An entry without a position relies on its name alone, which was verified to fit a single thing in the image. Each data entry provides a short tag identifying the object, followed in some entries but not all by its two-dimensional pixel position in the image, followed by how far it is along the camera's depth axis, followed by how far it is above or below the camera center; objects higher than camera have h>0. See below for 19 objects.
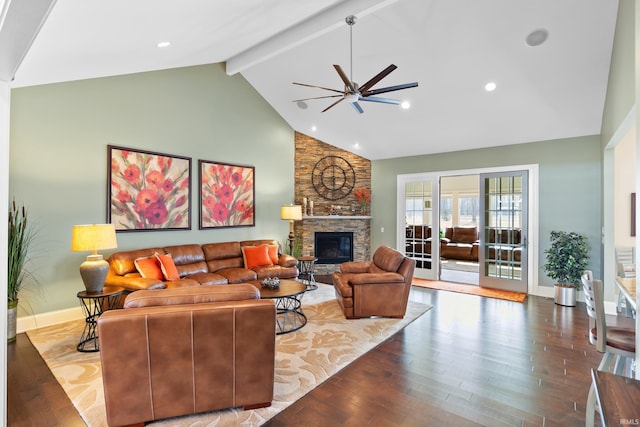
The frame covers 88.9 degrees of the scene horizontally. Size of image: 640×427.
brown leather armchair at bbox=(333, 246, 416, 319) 4.36 -1.05
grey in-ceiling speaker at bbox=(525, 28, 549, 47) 3.83 +2.13
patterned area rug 2.31 -1.41
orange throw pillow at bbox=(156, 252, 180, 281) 4.57 -0.75
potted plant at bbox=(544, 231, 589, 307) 5.14 -0.76
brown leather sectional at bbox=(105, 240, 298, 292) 4.30 -0.83
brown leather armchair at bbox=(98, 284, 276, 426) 2.00 -0.89
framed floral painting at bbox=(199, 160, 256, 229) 5.89 +0.38
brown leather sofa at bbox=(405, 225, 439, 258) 7.29 -0.57
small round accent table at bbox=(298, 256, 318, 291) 6.53 -1.23
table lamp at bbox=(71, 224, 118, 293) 3.54 -0.34
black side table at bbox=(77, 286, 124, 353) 3.47 -1.13
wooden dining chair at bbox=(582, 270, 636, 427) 2.34 -0.90
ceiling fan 3.63 +1.47
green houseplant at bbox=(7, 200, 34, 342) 3.60 -0.48
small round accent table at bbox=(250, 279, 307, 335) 3.86 -1.36
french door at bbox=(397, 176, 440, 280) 7.15 -0.17
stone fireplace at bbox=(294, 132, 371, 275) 7.59 +0.27
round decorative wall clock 7.86 +0.92
